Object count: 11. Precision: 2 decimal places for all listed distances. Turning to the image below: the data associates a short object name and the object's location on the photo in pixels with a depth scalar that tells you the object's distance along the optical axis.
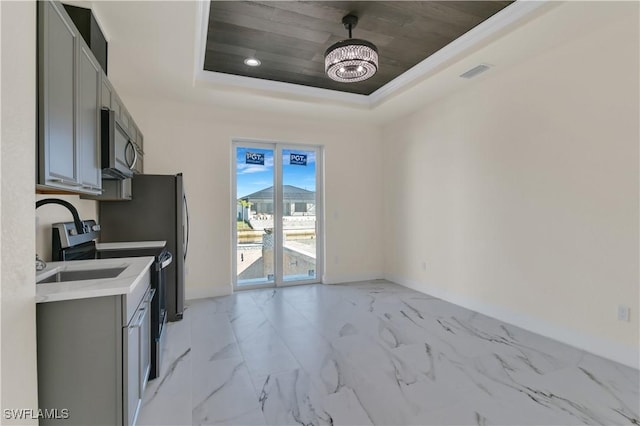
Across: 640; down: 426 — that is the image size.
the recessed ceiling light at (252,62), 3.56
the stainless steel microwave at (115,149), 2.18
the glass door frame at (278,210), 4.92
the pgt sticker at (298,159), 5.30
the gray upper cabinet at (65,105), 1.35
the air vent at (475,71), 3.35
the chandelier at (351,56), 2.85
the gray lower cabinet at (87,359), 1.45
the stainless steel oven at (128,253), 2.35
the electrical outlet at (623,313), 2.60
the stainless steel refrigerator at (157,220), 3.52
